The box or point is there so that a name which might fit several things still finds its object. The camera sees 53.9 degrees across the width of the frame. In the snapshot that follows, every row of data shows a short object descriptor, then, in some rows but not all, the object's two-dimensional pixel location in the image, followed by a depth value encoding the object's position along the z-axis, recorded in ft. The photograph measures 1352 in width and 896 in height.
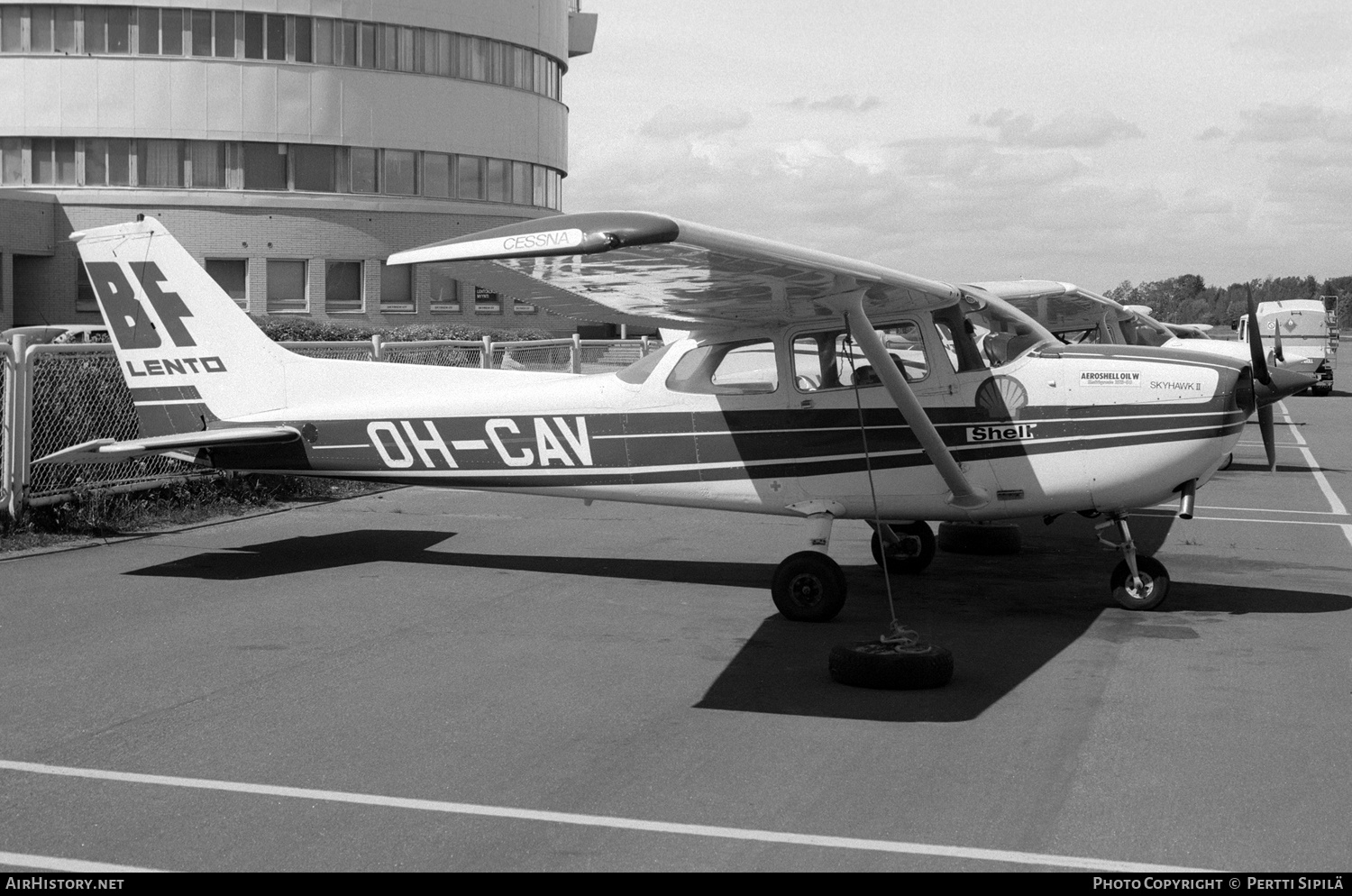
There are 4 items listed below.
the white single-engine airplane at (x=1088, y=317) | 60.03
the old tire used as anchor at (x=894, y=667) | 22.36
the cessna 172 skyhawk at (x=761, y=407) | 28.12
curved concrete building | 132.98
